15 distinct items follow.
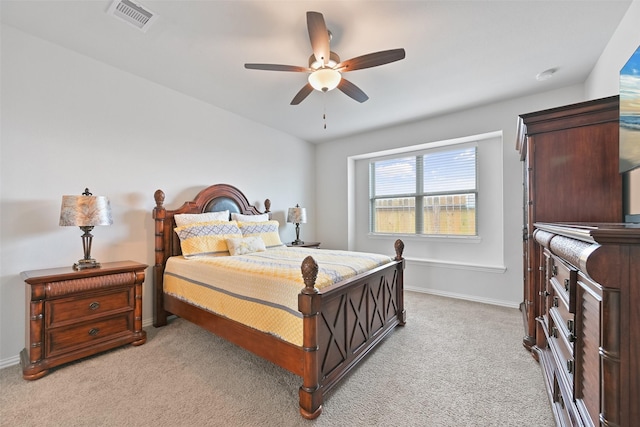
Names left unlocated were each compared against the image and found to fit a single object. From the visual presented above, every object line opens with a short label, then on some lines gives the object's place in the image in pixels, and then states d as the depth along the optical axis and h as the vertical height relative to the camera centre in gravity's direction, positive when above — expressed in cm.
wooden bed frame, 161 -85
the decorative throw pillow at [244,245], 300 -34
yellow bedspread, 175 -52
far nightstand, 427 -47
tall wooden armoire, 176 +34
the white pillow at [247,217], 368 -1
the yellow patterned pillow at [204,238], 288 -24
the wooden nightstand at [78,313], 196 -79
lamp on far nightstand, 449 +0
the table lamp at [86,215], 216 +1
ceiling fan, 182 +119
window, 404 +38
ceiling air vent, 192 +154
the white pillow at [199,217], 306 -1
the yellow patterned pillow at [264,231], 346 -19
